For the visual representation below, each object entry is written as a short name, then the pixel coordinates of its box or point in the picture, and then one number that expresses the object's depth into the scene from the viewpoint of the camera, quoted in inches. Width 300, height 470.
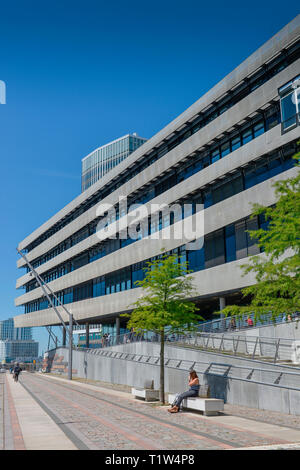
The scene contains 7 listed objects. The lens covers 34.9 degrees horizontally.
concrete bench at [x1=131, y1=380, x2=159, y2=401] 780.6
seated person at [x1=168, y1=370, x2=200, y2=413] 606.5
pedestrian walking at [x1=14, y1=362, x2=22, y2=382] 1638.3
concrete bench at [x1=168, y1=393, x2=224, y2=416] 562.3
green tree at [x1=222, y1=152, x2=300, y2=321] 480.4
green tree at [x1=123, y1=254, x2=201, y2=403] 764.0
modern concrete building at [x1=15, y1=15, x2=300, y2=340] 1218.0
